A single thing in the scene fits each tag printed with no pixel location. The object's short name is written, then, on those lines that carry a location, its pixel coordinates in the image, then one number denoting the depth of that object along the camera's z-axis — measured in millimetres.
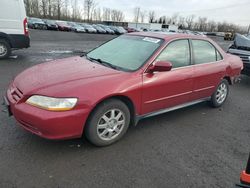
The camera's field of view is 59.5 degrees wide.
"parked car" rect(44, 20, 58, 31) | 35656
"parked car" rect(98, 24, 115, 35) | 38588
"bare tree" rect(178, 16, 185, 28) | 98975
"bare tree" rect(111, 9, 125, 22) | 95319
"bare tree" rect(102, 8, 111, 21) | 92619
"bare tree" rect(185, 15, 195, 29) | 99062
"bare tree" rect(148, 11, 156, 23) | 97312
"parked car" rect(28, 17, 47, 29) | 35312
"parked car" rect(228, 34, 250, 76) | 7121
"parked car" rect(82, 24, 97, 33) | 37188
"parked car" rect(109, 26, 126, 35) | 39566
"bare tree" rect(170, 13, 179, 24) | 99288
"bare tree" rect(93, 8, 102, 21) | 85088
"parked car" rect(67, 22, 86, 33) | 36250
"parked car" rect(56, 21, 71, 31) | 36219
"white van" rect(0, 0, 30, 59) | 7637
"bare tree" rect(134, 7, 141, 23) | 94375
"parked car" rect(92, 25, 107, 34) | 38259
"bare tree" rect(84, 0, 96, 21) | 73938
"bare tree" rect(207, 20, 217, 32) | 98312
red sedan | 2611
